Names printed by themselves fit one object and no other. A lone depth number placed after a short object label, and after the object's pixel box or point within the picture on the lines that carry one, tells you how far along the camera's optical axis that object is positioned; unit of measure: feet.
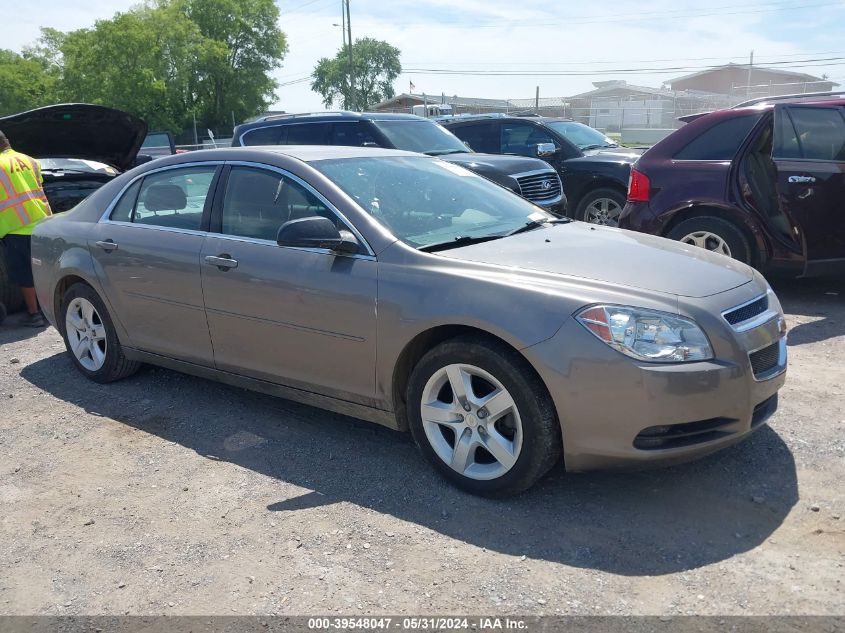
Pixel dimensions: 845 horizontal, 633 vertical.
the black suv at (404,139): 30.19
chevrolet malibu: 10.41
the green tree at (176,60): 170.60
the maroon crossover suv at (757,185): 21.09
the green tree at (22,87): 199.11
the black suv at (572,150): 34.27
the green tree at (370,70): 317.22
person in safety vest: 22.16
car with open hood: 25.35
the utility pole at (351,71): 163.53
